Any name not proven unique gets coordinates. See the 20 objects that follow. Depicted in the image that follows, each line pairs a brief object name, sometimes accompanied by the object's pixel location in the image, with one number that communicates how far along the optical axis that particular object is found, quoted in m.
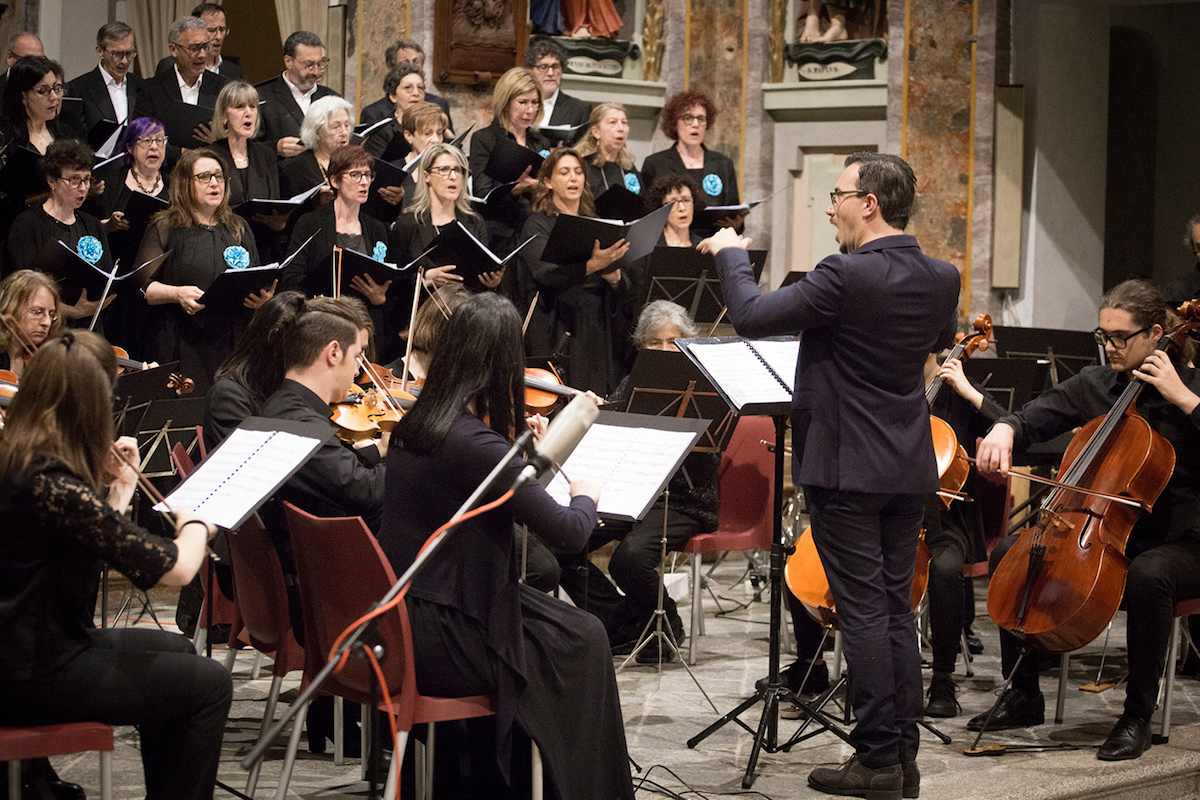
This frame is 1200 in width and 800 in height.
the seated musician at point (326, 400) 6.54
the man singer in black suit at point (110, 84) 12.34
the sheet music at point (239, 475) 5.52
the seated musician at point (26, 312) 8.34
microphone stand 4.00
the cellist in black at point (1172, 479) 7.61
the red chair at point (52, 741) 4.77
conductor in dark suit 6.29
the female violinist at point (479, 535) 5.45
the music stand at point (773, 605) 6.75
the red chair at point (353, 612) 5.31
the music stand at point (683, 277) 10.85
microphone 4.37
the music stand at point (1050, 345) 10.70
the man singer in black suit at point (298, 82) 12.72
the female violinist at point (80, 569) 4.71
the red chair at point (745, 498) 9.48
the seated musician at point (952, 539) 8.33
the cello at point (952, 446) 8.04
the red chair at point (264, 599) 6.27
